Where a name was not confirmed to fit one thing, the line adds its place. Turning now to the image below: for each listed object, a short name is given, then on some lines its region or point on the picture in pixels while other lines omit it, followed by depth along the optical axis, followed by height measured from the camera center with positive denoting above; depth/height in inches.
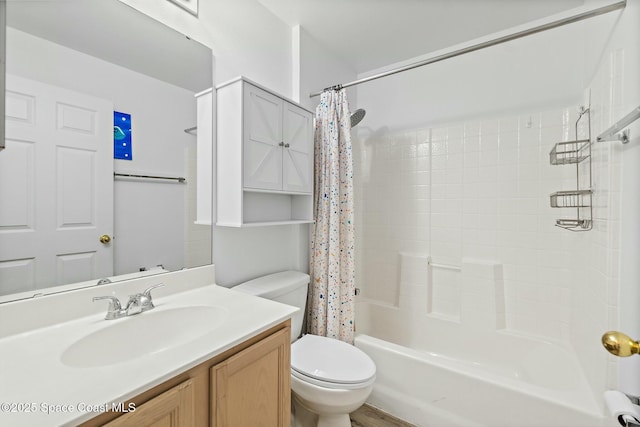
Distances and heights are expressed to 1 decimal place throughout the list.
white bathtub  50.0 -35.6
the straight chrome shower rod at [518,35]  45.1 +33.9
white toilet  49.4 -29.3
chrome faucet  39.8 -13.4
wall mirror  35.8 +9.8
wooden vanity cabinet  26.4 -20.1
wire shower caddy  56.7 +4.7
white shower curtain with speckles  70.5 -3.5
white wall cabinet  53.6 +12.9
